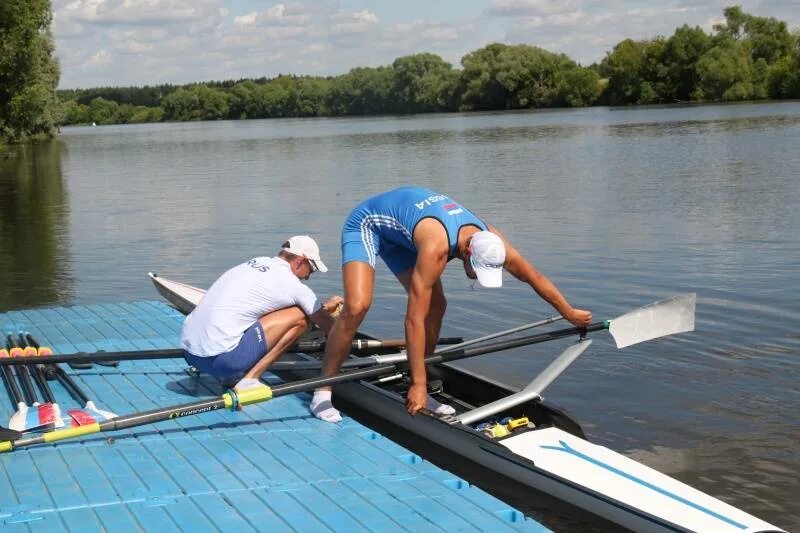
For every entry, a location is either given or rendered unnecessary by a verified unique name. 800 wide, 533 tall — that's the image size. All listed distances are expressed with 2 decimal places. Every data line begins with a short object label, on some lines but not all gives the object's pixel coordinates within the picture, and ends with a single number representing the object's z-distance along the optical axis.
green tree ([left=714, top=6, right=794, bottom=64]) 111.25
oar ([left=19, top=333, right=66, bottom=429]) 7.49
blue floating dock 6.06
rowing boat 6.47
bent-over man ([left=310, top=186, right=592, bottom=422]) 7.31
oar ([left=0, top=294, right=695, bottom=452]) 7.00
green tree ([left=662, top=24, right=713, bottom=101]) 109.56
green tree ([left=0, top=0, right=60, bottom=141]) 43.44
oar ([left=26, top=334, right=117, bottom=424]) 7.37
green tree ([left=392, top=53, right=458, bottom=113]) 131.12
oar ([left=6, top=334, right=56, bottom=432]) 7.36
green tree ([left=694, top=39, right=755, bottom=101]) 101.81
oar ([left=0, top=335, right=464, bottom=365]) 8.71
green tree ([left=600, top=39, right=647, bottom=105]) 116.06
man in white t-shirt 8.11
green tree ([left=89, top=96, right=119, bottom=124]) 198.62
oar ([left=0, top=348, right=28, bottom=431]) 7.33
